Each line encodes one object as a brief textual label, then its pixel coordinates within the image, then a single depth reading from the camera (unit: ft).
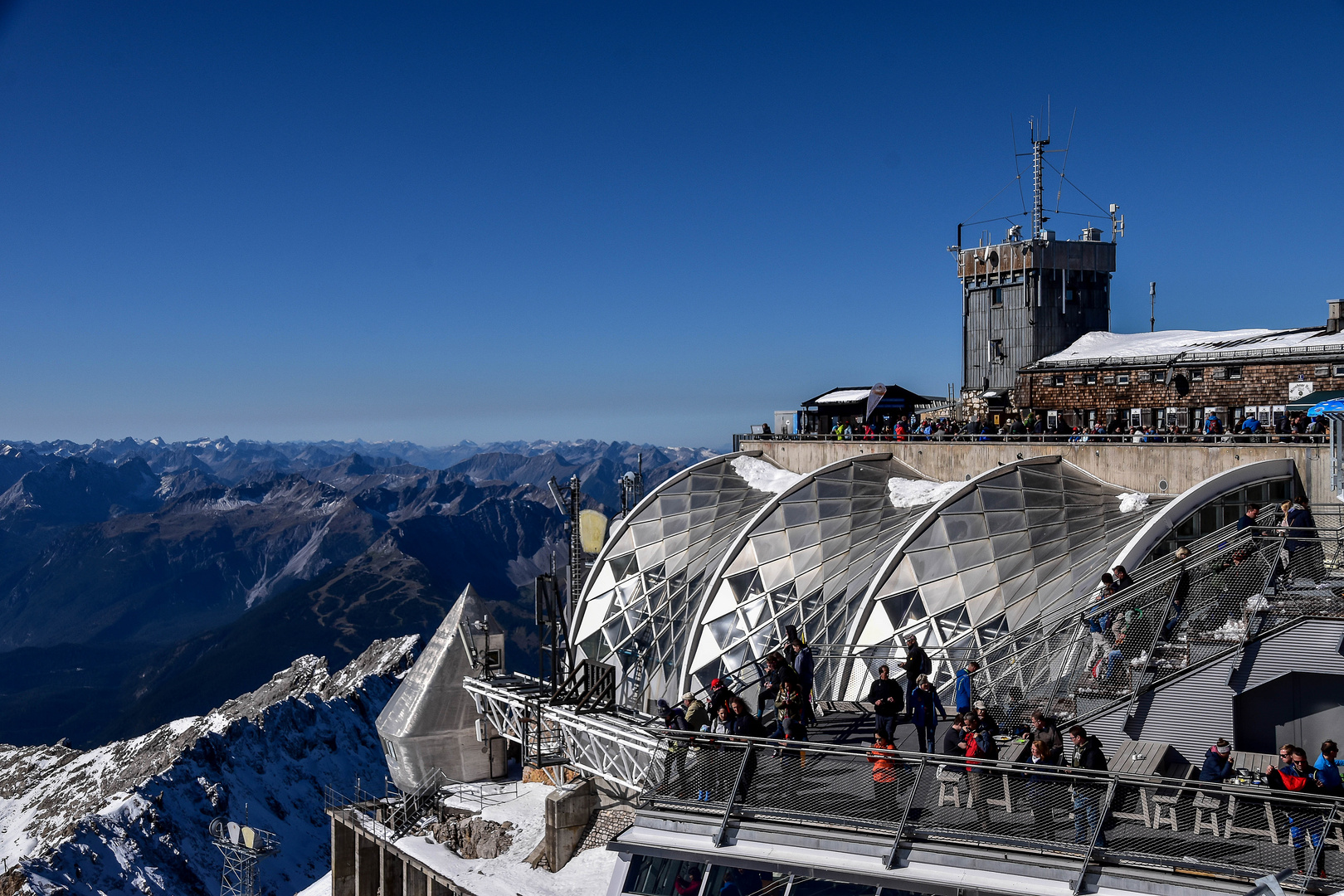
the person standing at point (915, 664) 54.44
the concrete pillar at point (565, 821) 87.81
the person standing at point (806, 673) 55.93
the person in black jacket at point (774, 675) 55.98
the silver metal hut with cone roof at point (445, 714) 110.22
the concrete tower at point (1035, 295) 177.99
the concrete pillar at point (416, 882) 93.15
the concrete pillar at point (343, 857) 107.65
